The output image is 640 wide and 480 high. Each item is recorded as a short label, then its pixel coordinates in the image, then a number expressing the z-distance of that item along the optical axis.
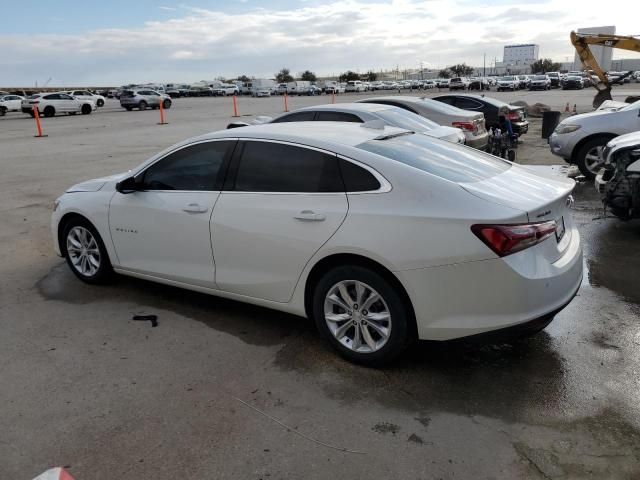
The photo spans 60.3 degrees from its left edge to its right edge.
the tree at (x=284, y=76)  125.94
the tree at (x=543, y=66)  113.96
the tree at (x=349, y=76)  118.31
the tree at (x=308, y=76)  125.94
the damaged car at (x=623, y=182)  6.20
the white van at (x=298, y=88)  70.56
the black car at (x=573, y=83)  54.44
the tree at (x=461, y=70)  123.70
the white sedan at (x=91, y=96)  41.62
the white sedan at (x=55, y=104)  35.25
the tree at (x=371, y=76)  125.25
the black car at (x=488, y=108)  14.55
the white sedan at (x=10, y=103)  38.72
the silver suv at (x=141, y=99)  41.06
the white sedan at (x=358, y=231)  3.27
